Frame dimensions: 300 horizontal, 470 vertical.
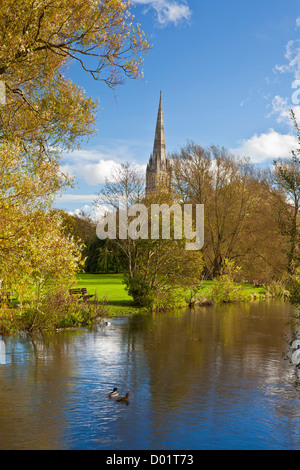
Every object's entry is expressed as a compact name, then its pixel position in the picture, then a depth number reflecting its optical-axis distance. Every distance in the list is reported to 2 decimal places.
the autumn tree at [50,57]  13.78
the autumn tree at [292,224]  13.02
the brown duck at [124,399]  11.87
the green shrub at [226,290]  38.62
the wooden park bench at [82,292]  27.87
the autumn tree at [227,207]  55.47
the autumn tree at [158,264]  31.80
